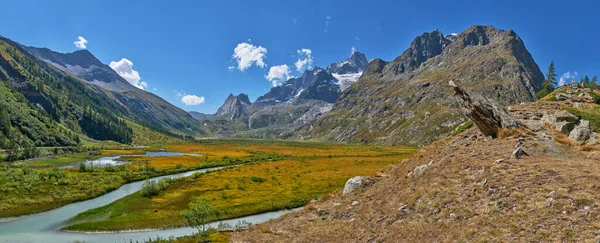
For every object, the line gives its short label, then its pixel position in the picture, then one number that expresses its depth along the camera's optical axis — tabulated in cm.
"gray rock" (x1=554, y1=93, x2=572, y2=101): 5717
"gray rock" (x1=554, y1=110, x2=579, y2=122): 3688
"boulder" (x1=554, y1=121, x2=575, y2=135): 3533
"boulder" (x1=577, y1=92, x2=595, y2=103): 5569
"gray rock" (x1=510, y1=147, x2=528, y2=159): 2861
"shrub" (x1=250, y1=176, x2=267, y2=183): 9462
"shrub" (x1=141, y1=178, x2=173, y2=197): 7644
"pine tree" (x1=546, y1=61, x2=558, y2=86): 15175
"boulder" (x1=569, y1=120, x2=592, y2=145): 3193
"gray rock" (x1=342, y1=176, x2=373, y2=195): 4528
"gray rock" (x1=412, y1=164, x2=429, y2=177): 3482
